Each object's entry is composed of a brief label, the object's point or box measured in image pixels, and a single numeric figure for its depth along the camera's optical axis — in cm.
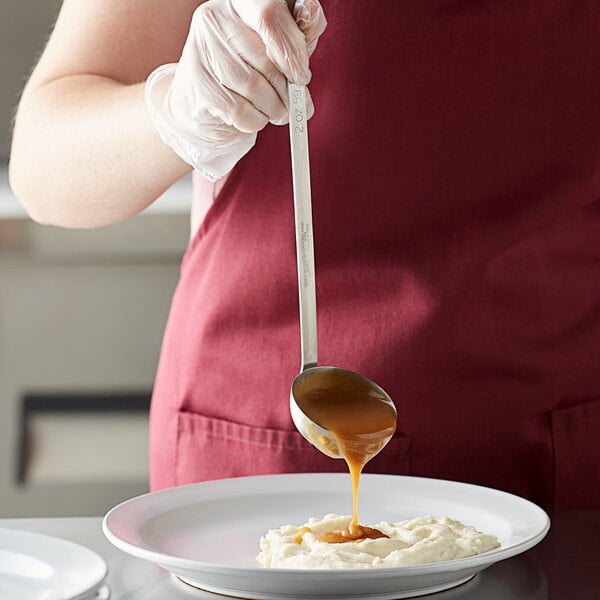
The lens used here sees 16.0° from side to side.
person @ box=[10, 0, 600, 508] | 137
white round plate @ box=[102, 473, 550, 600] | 110
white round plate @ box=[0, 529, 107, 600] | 111
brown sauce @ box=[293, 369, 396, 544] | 123
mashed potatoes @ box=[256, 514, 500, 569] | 115
